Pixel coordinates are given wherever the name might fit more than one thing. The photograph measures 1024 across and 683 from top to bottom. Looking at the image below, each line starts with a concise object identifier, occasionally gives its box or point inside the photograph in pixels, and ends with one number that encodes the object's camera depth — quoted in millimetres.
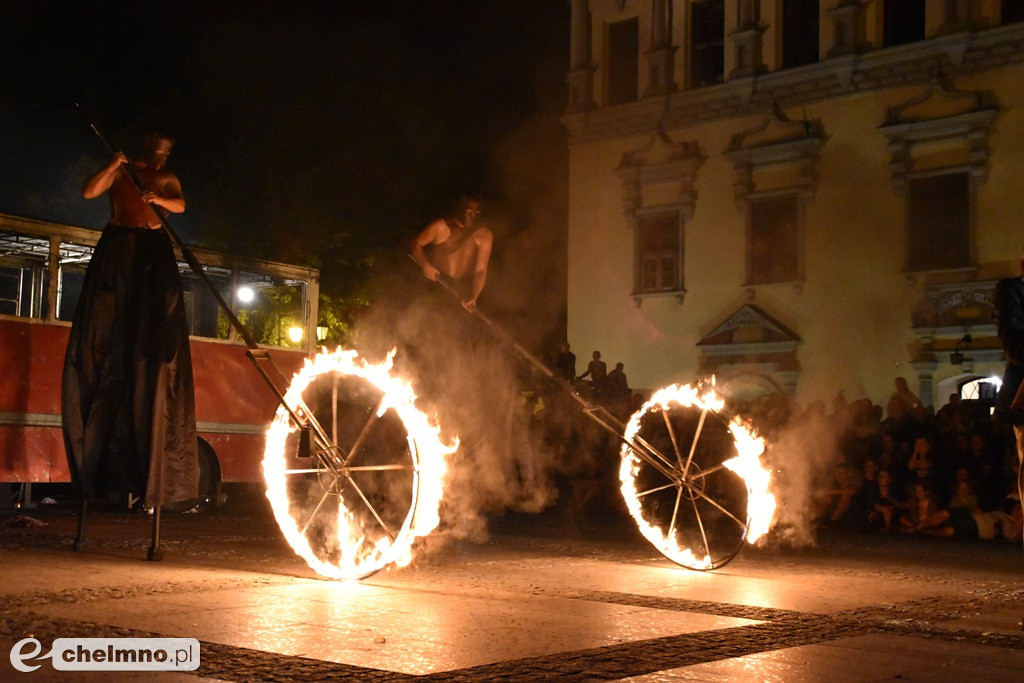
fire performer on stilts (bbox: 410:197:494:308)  8352
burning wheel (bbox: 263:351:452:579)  6566
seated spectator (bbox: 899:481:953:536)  12047
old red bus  12047
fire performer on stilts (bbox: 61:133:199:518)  7711
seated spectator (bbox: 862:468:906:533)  12508
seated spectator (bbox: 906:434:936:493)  12312
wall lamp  21297
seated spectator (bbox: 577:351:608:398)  16688
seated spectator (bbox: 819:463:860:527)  12766
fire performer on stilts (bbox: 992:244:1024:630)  6023
